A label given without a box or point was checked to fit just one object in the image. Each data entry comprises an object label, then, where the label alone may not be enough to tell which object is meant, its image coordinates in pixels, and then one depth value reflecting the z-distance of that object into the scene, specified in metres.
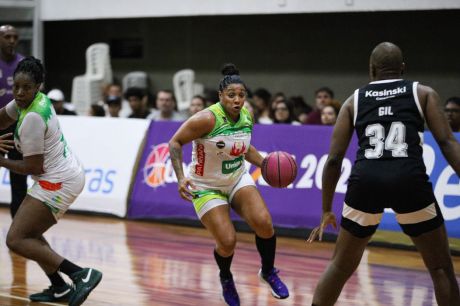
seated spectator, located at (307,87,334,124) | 14.50
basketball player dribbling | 7.89
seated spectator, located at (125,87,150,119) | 15.75
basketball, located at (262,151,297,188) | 8.09
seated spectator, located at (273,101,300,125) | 14.16
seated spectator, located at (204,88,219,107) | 16.61
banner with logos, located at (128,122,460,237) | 11.41
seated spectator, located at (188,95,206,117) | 14.79
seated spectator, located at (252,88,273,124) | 15.62
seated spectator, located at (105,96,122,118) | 16.09
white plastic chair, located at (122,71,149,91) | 20.22
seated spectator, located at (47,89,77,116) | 15.87
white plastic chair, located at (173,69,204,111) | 18.70
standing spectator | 10.23
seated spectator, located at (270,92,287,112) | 14.55
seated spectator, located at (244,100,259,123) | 14.41
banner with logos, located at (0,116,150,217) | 14.17
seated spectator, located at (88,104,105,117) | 16.23
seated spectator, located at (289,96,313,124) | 15.62
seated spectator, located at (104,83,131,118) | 18.55
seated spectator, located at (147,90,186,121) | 15.48
